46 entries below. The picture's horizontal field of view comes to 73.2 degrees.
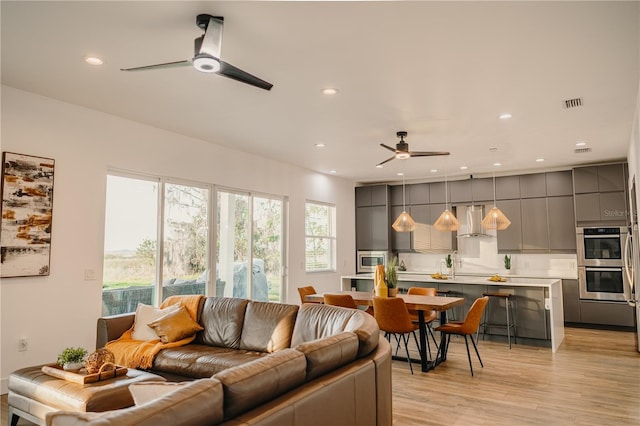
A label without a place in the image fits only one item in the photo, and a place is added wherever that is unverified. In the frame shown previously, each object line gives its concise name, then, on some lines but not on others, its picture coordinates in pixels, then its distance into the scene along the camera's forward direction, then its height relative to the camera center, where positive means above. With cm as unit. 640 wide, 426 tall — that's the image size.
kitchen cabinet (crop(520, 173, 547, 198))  796 +117
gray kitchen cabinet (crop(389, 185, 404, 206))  945 +120
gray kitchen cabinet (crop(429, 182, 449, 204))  891 +118
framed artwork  396 +36
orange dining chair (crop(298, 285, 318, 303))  602 -58
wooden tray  293 -86
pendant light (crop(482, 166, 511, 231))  649 +42
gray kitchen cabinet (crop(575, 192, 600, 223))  724 +69
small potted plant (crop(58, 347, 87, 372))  312 -79
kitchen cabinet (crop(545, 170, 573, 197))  773 +118
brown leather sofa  147 -62
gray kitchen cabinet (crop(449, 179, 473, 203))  870 +118
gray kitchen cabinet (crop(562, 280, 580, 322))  733 -89
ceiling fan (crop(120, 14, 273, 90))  273 +129
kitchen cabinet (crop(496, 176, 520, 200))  821 +117
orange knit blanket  384 -88
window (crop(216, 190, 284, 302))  634 +8
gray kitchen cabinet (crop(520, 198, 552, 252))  788 +45
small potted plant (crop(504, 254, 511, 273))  817 -27
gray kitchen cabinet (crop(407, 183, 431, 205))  913 +120
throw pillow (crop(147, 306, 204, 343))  406 -72
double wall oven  699 -23
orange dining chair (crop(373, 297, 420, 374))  465 -72
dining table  468 -63
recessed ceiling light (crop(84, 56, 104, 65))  343 +154
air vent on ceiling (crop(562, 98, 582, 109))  434 +148
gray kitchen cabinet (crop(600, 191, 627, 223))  705 +68
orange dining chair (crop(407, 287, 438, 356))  523 -81
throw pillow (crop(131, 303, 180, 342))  413 -66
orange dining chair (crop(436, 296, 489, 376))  462 -79
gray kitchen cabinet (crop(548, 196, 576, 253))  765 +43
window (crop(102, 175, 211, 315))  494 +12
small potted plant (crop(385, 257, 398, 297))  538 -39
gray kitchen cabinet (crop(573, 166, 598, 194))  729 +117
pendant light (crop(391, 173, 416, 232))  675 +40
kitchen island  580 -76
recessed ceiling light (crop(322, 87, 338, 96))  407 +151
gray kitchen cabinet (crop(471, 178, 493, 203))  848 +117
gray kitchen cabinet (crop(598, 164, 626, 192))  705 +116
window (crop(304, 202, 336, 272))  819 +26
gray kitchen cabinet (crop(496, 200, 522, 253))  812 +33
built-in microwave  920 -22
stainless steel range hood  860 +54
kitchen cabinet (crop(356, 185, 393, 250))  929 +70
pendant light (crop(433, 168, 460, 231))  658 +40
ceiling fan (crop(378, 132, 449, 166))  532 +121
